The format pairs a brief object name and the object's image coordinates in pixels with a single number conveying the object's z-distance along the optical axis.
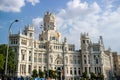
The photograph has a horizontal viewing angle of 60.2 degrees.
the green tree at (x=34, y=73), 41.96
